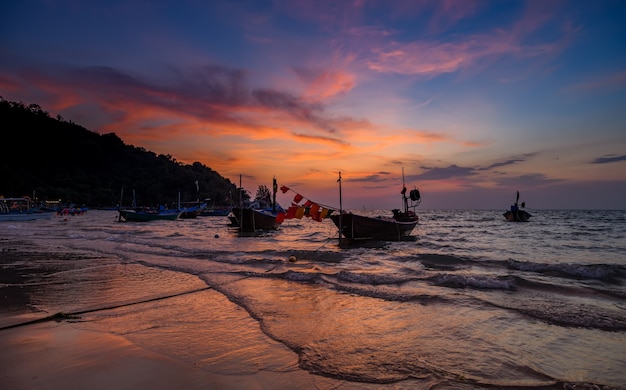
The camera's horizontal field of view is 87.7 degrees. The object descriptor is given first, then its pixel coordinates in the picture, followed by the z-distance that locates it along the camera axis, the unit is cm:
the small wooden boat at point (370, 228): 1986
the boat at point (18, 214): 3916
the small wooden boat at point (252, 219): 2936
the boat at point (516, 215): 5038
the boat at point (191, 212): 5809
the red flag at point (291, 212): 1650
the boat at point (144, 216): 4581
